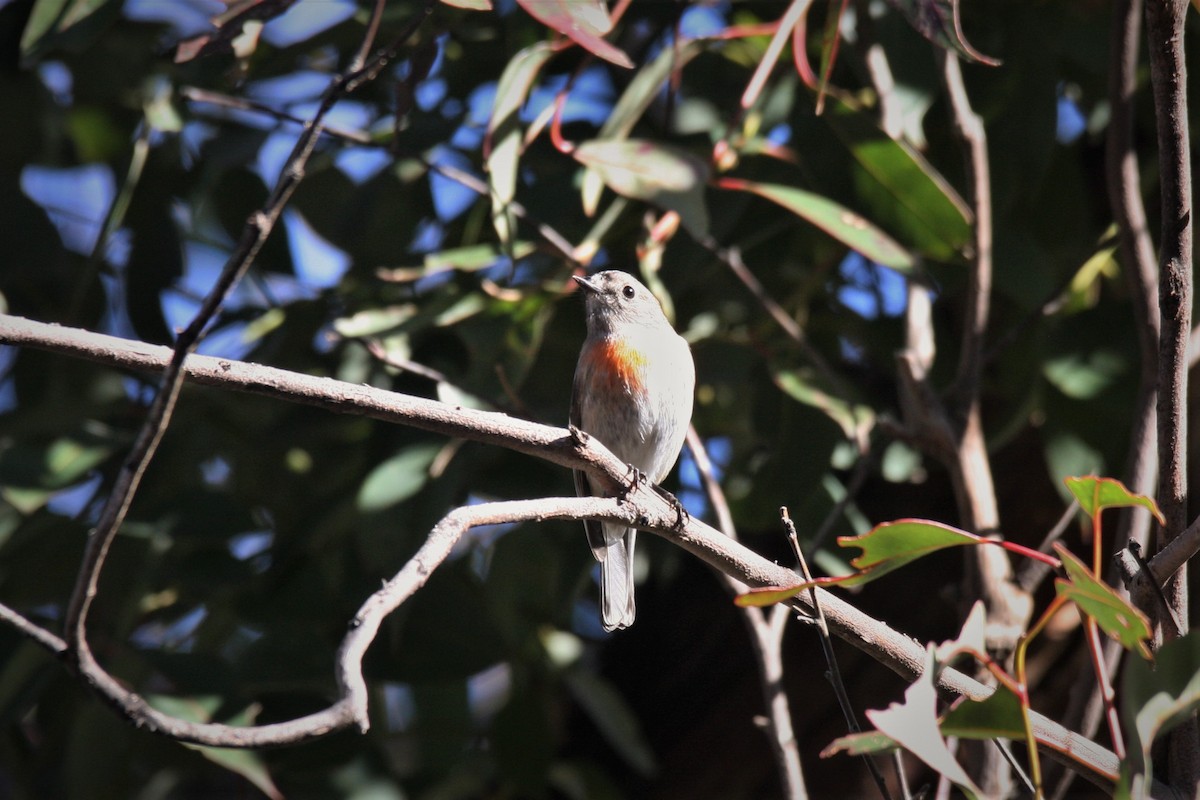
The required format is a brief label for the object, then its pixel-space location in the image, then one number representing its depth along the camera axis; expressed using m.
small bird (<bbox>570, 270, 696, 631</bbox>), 6.41
